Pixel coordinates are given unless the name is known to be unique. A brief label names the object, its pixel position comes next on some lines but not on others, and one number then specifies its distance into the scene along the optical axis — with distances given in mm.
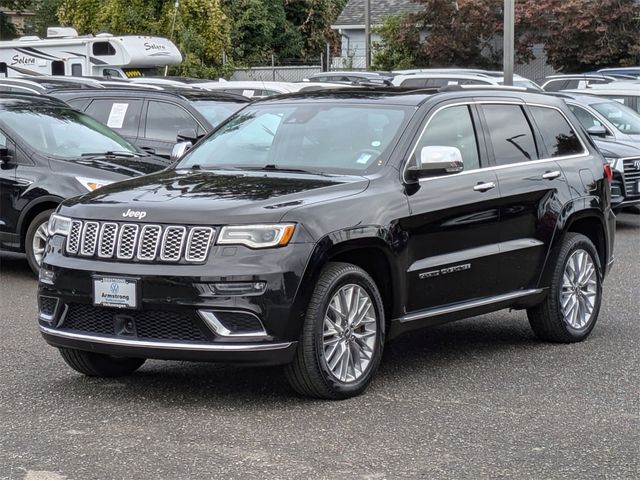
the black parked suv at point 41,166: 12141
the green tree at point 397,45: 45250
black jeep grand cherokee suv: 6668
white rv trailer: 31375
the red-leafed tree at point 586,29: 41969
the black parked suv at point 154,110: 15242
